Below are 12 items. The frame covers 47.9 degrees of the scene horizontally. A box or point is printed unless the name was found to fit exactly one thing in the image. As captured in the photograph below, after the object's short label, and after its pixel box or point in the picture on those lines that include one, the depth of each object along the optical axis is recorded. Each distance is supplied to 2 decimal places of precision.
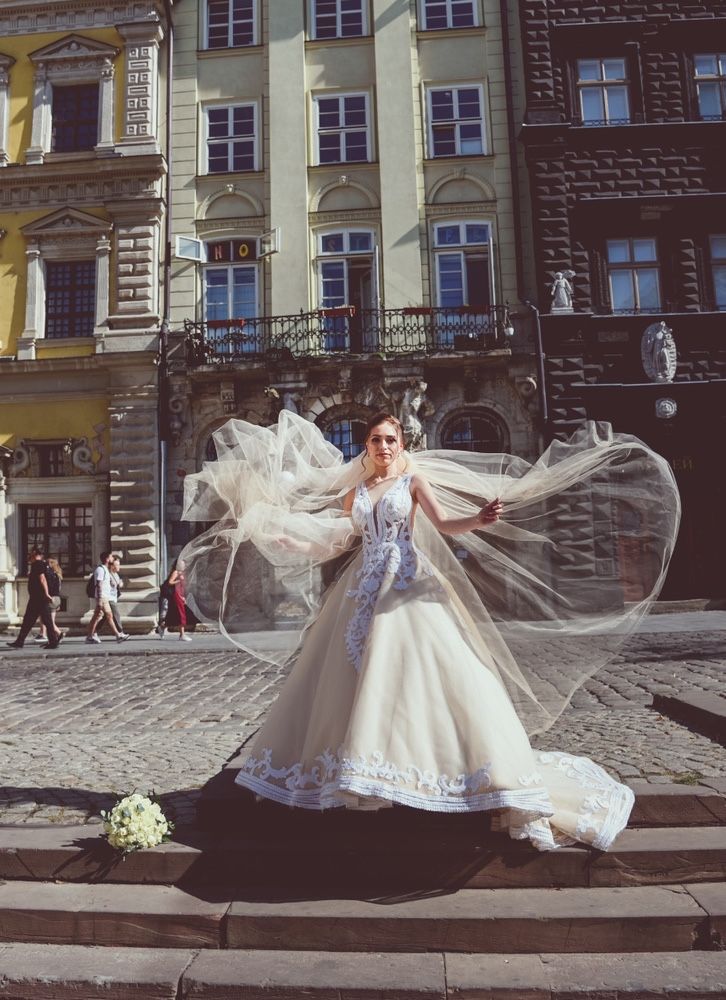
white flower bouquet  3.59
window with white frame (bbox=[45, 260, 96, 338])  19.97
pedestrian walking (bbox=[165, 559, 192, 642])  15.83
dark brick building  18.05
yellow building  19.03
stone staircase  2.92
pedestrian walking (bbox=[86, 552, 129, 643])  15.79
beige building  18.84
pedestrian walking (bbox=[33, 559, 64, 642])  16.00
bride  3.40
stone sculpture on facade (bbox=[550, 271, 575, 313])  18.19
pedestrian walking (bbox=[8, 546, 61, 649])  14.81
